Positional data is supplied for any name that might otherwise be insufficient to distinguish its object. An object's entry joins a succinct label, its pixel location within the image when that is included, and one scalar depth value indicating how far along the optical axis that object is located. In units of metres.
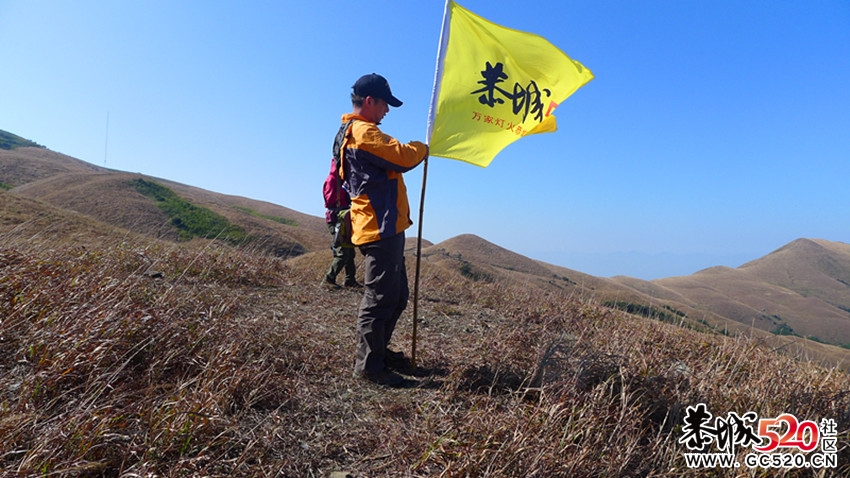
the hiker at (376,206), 3.38
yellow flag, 3.82
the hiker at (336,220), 6.38
